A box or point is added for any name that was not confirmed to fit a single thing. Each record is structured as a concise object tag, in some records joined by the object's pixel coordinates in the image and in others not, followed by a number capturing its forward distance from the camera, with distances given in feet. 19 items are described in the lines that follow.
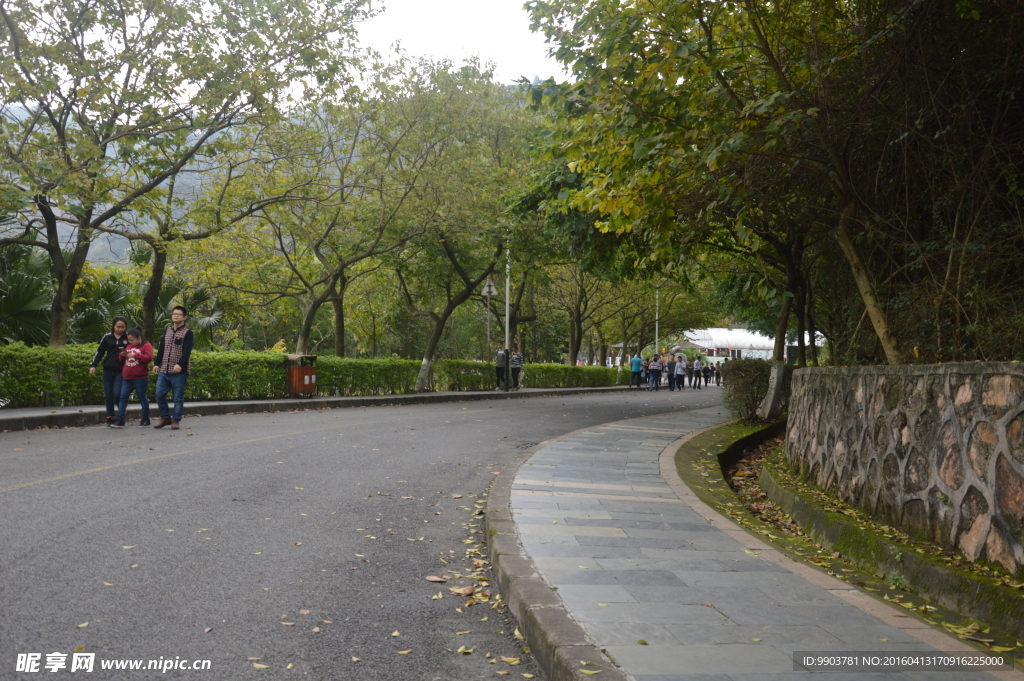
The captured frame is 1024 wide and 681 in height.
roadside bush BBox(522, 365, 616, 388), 119.31
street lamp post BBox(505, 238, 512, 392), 88.09
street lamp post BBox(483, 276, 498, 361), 90.84
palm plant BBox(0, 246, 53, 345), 57.88
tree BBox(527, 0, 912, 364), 24.40
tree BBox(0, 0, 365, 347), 47.52
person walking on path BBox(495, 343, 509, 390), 97.33
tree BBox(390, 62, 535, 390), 77.15
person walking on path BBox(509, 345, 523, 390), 105.08
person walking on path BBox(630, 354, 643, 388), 134.42
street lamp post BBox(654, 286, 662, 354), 149.48
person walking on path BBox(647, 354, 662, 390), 124.98
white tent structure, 233.76
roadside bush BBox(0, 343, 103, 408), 45.88
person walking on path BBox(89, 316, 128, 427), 42.11
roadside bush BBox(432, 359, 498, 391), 93.50
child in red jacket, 41.50
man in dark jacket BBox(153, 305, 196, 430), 41.04
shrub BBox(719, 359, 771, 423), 52.44
